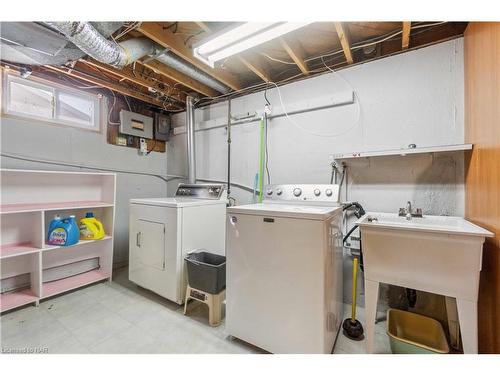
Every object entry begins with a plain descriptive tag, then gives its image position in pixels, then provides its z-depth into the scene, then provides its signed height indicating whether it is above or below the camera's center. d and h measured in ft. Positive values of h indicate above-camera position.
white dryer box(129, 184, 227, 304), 6.33 -1.55
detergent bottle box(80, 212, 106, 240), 7.79 -1.54
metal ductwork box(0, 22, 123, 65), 4.84 +3.61
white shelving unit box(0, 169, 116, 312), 6.60 -1.27
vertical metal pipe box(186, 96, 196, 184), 9.65 +2.22
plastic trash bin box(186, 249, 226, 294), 5.64 -2.41
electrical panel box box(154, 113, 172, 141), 11.06 +3.29
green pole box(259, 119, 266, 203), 8.08 +1.35
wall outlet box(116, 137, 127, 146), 9.72 +2.16
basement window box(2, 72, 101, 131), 7.06 +3.13
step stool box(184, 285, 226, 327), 5.70 -3.11
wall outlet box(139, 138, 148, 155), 10.45 +2.06
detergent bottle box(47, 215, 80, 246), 7.00 -1.51
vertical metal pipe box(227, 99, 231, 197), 9.01 +1.57
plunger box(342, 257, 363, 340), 5.28 -3.47
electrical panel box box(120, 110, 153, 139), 9.66 +3.05
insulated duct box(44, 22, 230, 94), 4.43 +3.48
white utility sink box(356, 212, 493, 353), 3.60 -1.31
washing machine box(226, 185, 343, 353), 4.05 -1.86
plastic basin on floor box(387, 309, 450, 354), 4.59 -3.27
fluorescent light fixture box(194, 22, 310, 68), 4.55 +3.55
